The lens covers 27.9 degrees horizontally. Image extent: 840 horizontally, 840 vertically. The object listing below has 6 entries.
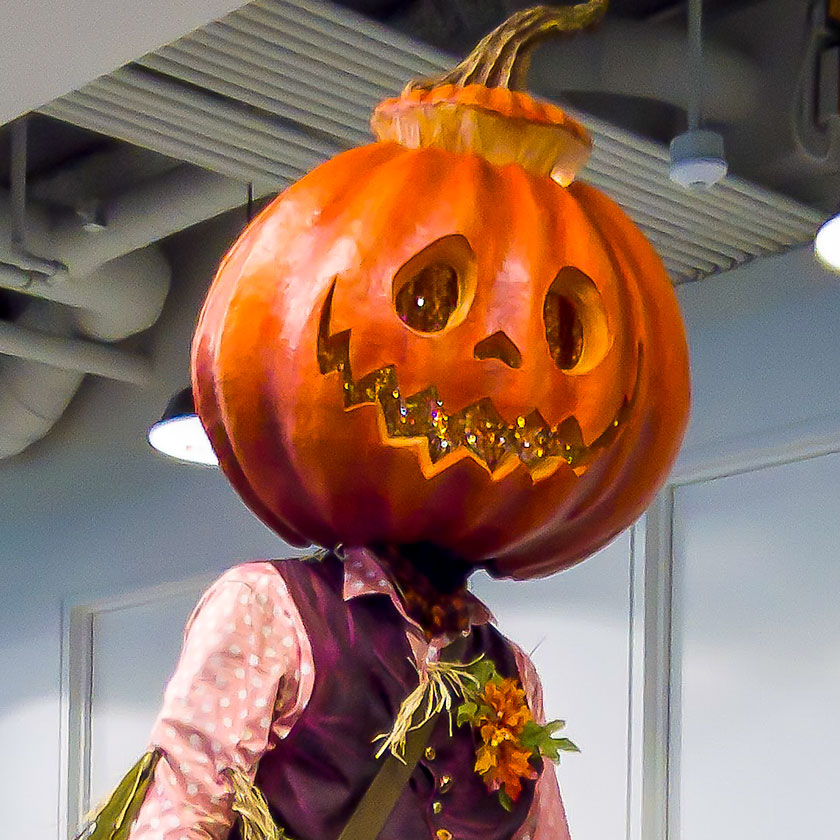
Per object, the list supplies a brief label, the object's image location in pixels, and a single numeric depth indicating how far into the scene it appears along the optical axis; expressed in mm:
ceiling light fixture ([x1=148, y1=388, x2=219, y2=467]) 4258
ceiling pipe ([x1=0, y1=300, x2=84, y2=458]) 5711
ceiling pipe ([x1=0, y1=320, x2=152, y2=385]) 5234
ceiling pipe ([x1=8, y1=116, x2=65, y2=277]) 4445
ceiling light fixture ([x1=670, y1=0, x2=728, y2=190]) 3236
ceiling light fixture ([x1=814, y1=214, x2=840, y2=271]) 2990
